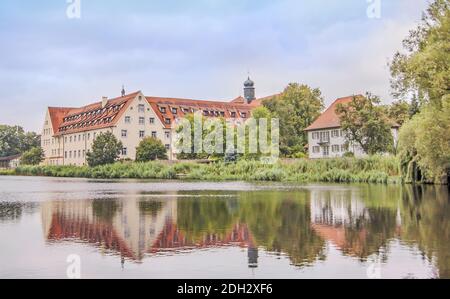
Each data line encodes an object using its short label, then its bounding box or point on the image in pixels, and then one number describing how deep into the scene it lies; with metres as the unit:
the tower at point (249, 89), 130.12
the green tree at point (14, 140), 138.25
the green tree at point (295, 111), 80.75
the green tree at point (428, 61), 28.33
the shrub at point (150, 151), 79.25
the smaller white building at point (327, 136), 80.00
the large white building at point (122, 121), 94.31
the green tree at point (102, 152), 81.81
